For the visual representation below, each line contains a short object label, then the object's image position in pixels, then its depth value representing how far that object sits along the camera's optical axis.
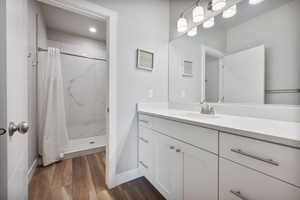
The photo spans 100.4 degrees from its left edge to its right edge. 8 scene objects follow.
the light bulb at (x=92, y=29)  2.43
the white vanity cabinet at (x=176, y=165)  0.75
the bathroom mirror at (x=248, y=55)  0.84
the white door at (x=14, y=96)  0.48
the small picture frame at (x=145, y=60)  1.57
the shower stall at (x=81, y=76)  2.22
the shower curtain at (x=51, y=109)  1.84
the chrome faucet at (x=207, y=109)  1.23
